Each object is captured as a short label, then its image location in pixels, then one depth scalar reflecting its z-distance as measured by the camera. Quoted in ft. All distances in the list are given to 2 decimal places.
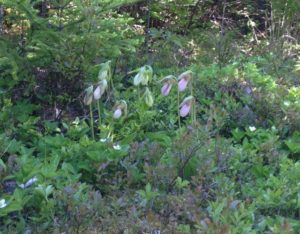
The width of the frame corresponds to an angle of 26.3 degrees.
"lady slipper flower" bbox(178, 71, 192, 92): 11.72
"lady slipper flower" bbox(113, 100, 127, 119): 11.89
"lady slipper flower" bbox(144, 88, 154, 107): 12.15
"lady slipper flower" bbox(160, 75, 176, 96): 11.94
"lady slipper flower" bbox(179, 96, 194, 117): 11.62
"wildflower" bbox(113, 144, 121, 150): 11.41
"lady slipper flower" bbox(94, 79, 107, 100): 11.85
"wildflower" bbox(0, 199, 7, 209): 9.39
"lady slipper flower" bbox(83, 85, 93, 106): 11.98
